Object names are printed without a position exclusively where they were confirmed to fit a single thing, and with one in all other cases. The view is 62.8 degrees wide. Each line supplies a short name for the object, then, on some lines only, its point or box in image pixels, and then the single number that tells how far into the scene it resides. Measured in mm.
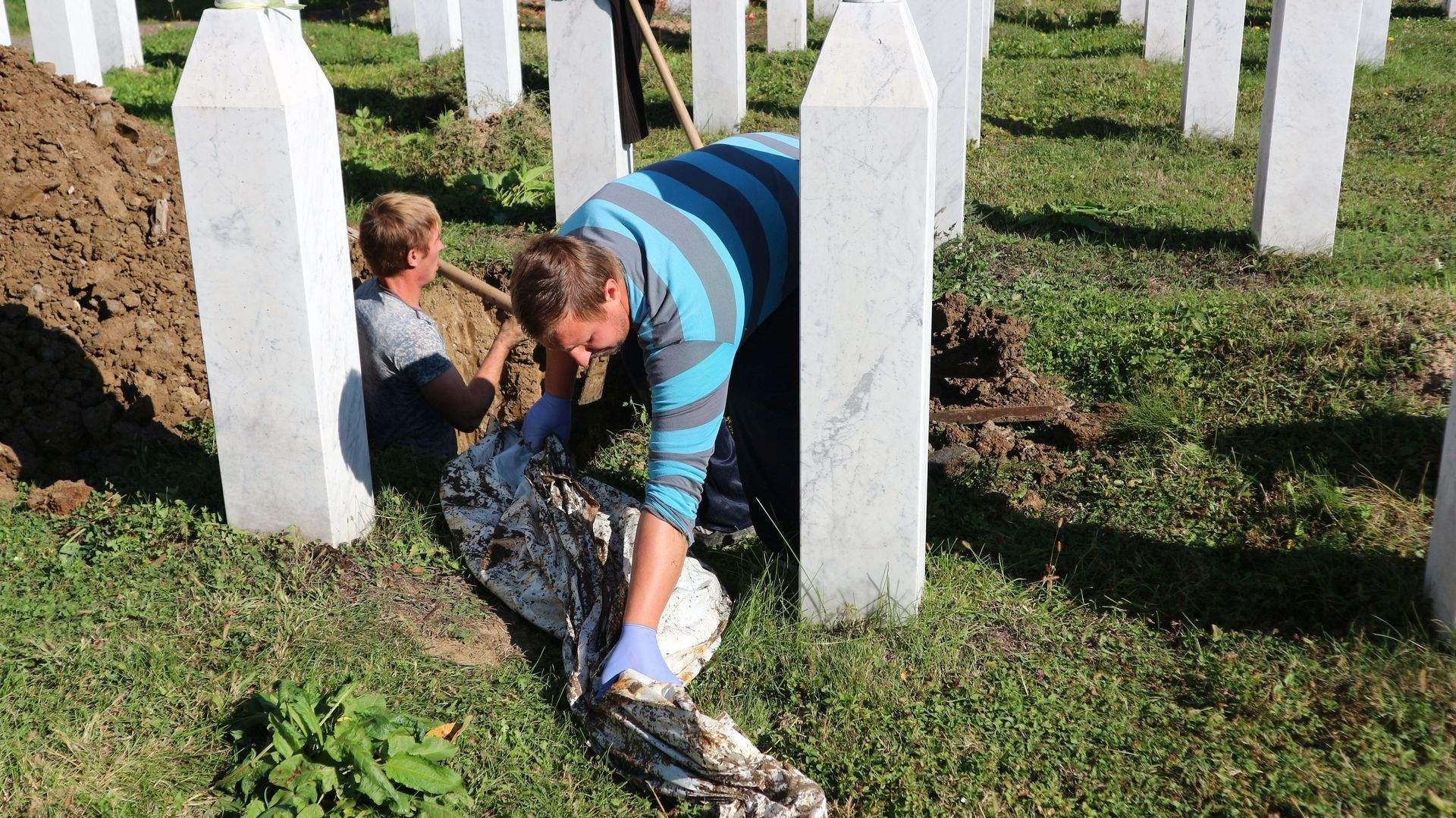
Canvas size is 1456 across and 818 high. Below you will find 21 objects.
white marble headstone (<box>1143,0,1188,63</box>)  12266
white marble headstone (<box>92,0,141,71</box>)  12094
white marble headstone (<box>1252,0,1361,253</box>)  6035
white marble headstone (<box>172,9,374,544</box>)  3242
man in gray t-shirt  4164
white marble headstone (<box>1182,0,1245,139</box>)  8844
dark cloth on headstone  6938
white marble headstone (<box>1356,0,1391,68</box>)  11609
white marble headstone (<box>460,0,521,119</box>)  9117
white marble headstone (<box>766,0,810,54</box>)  13117
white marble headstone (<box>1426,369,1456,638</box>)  3088
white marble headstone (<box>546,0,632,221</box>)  6859
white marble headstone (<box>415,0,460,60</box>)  12541
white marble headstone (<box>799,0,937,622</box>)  2896
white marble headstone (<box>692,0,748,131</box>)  9734
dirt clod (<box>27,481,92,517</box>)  3895
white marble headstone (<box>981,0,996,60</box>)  13310
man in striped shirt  2979
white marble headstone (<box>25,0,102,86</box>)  9453
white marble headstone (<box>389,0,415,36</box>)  15430
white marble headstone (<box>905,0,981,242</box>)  6648
